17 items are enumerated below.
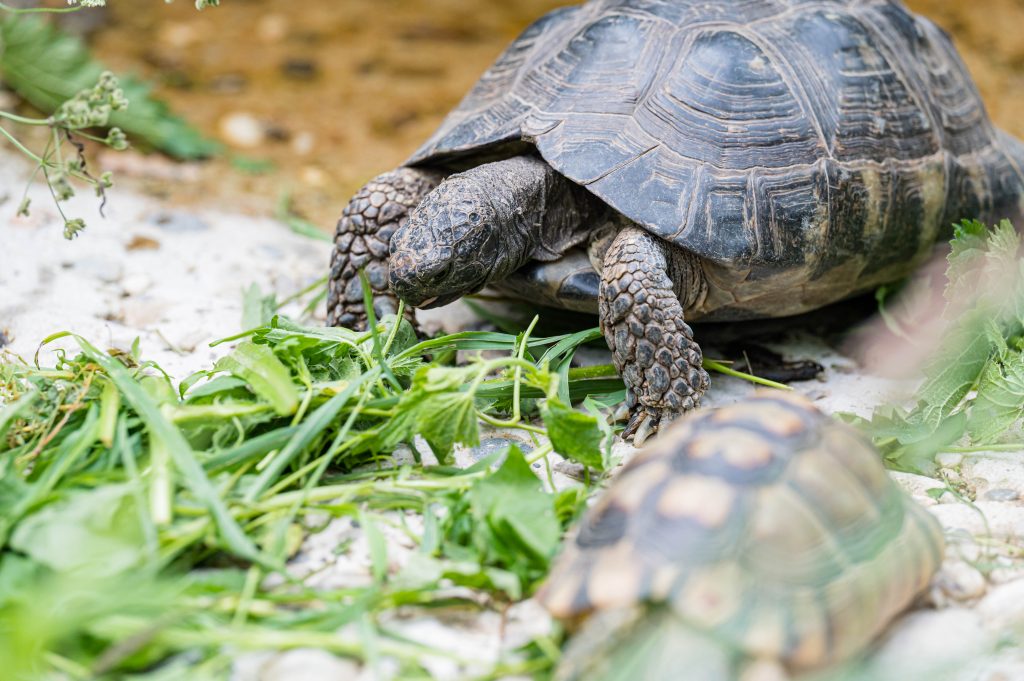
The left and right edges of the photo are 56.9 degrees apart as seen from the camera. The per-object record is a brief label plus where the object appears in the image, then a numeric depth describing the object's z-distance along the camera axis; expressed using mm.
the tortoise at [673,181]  2932
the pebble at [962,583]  2039
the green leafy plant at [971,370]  2646
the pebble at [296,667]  1776
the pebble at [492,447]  2670
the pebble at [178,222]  4336
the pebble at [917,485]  2482
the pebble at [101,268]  3742
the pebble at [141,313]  3459
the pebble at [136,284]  3680
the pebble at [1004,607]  1957
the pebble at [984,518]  2299
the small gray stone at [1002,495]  2469
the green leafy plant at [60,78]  5215
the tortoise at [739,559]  1653
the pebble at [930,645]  1683
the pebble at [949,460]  2664
